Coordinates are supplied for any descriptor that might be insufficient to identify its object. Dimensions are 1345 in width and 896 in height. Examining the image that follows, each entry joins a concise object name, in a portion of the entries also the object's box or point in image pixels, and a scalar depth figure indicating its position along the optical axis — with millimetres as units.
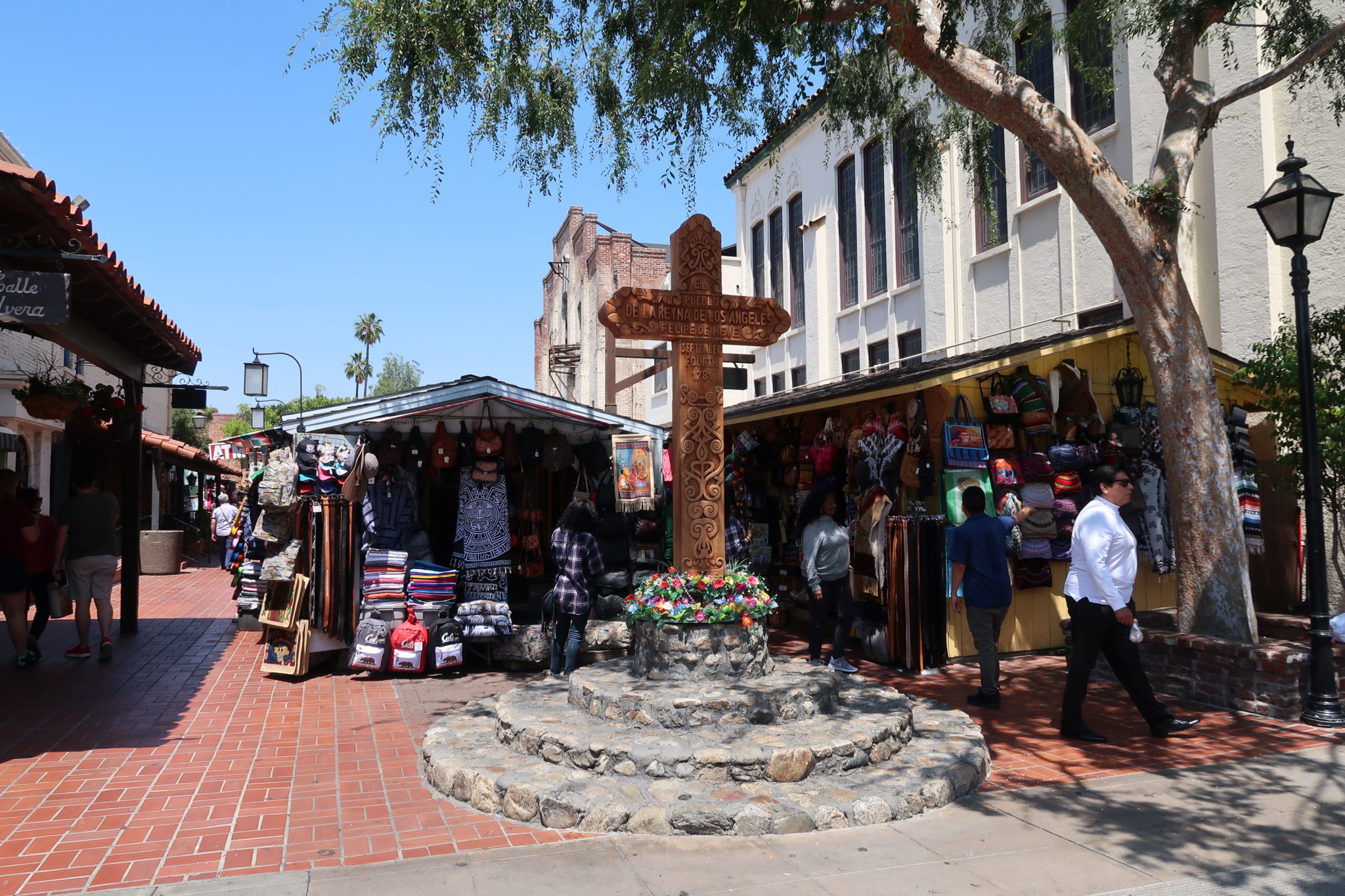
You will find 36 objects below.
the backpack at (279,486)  9625
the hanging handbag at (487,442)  9562
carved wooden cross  7043
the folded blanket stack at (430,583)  9078
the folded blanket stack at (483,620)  9102
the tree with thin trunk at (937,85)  7574
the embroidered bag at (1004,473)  9148
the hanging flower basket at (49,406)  9203
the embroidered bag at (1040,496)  9305
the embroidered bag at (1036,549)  9297
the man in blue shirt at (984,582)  7492
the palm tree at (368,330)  67562
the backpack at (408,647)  8789
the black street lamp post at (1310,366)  6684
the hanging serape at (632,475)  10094
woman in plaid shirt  8234
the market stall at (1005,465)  8961
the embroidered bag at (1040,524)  9281
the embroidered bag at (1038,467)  9336
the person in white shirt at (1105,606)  6246
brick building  28312
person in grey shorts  9086
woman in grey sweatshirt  8641
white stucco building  10586
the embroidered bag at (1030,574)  9531
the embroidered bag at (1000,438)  9203
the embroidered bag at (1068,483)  9375
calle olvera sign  5480
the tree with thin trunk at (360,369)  63447
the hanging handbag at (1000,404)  9289
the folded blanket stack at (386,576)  8977
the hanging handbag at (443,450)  9469
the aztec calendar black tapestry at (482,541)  9477
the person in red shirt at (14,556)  8445
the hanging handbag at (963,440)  8883
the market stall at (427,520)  8961
